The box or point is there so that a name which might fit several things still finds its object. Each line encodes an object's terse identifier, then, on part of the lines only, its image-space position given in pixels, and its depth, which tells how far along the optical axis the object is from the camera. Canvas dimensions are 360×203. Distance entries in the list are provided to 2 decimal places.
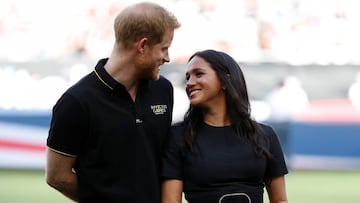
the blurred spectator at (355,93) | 22.34
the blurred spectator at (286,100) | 22.27
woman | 6.99
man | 6.99
